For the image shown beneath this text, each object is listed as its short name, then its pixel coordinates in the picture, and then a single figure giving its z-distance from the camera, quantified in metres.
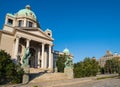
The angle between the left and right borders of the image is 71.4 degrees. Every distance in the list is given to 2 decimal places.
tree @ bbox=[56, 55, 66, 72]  22.45
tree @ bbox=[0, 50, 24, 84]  10.13
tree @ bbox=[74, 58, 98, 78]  15.31
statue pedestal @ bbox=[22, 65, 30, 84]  10.13
